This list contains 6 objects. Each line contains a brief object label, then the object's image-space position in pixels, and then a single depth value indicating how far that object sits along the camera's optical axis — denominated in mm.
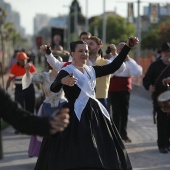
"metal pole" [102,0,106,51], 41131
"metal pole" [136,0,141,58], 33156
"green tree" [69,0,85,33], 124725
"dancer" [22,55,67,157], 9062
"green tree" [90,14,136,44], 72625
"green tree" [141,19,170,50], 46506
